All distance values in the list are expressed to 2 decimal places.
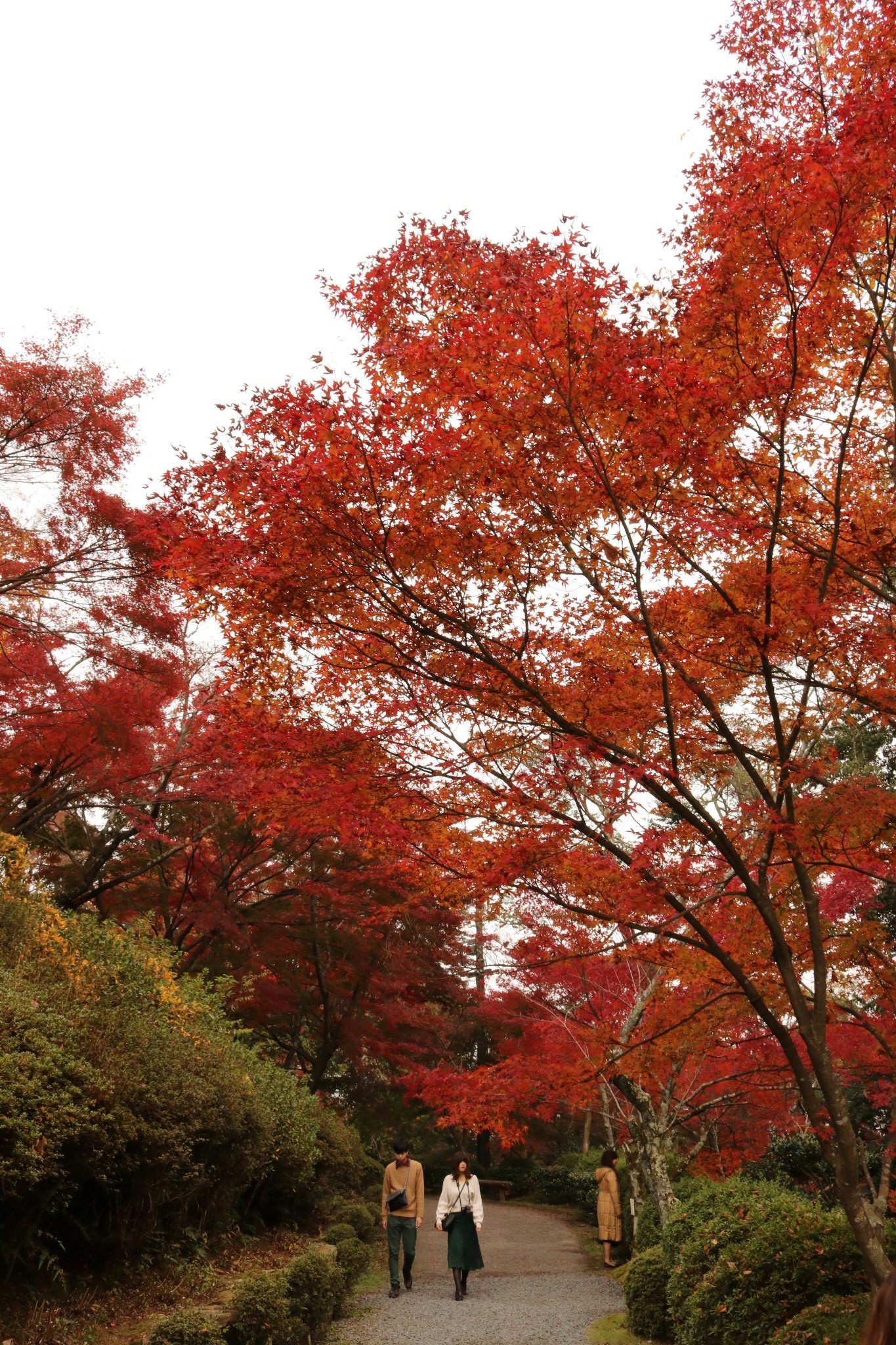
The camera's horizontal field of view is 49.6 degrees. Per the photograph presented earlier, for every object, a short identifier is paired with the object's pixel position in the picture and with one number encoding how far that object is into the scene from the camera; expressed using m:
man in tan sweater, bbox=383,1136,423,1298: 10.38
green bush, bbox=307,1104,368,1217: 12.23
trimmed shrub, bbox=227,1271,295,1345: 6.71
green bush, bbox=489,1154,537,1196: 25.86
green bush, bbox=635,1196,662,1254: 11.17
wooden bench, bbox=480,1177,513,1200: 25.50
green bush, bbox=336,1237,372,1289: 10.55
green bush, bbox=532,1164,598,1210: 20.73
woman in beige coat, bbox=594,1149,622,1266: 12.86
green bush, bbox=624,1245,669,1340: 9.02
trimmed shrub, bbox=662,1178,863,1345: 6.67
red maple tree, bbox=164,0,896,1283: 5.45
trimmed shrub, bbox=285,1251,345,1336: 8.03
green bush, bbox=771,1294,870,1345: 5.80
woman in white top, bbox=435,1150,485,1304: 10.42
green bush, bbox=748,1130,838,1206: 14.12
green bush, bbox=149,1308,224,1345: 5.84
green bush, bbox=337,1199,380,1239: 12.98
